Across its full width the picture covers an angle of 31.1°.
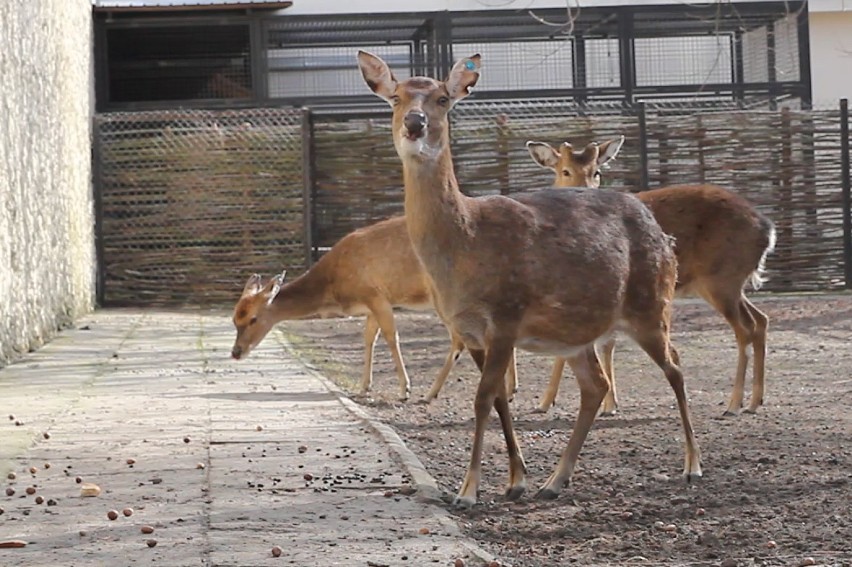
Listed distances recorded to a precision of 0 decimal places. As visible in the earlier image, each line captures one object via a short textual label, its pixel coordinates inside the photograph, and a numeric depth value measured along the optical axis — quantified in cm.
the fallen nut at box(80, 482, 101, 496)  672
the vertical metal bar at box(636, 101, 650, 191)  1920
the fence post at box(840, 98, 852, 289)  1934
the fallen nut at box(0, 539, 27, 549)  567
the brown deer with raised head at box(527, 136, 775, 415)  1040
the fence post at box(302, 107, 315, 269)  1920
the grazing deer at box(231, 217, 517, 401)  1187
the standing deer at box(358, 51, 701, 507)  679
